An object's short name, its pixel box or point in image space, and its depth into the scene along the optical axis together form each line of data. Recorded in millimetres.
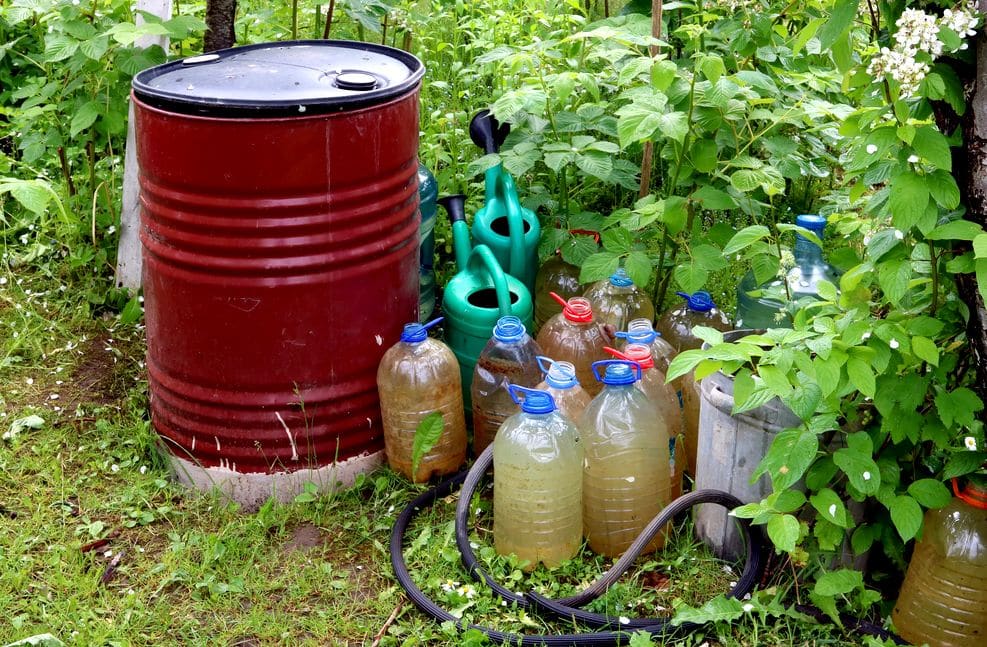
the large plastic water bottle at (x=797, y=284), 2885
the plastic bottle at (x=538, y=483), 2588
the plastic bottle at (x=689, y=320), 3086
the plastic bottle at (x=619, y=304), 3213
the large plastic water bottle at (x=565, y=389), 2637
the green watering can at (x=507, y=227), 3395
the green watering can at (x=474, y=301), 3158
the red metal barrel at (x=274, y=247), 2635
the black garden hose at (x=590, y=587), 2422
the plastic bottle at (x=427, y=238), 3586
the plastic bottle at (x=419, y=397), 2963
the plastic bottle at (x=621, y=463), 2631
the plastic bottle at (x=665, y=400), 2704
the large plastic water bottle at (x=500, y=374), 2945
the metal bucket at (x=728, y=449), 2555
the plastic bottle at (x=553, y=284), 3516
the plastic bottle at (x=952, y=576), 2297
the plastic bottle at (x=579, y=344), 3049
